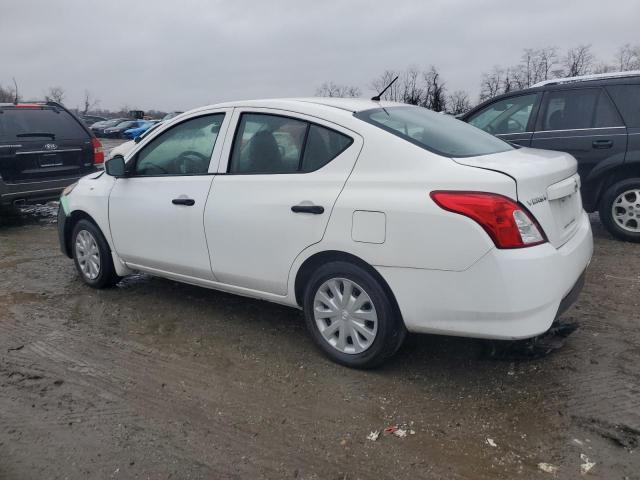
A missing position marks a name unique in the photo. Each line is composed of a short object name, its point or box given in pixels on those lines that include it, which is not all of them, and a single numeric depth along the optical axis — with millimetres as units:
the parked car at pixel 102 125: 36625
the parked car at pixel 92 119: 45519
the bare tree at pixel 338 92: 49141
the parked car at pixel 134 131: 30169
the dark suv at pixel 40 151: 7516
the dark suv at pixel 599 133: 5957
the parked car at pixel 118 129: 36128
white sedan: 2785
